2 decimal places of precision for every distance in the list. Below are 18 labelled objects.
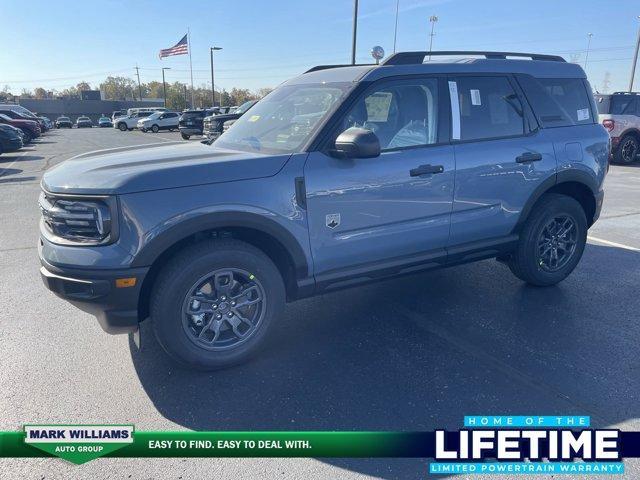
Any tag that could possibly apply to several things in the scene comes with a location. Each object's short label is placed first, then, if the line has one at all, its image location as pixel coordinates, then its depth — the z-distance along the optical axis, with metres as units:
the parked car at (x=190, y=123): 27.42
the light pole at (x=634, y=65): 29.01
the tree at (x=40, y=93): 125.66
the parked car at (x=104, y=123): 59.24
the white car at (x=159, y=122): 38.78
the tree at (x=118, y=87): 128.00
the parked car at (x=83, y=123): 59.97
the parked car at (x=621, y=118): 13.70
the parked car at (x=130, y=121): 44.70
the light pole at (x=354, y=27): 17.52
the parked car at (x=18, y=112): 28.41
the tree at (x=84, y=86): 134.71
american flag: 38.14
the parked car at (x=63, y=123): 59.47
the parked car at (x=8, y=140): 17.03
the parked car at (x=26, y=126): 24.67
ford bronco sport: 2.82
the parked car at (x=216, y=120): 14.95
